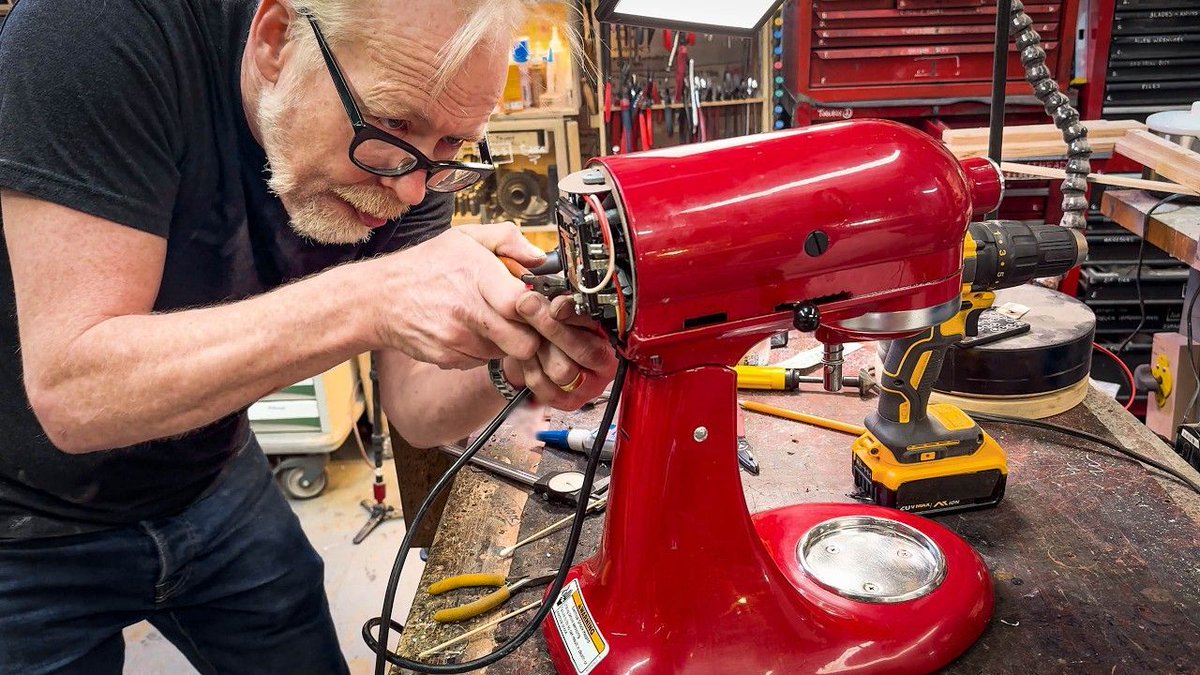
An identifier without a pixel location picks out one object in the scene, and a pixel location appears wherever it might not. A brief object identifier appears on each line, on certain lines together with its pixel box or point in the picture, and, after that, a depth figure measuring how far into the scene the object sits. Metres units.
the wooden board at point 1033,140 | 1.88
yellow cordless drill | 1.06
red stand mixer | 0.71
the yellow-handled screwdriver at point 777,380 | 1.40
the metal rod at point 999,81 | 1.15
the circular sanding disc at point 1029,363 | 1.28
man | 0.81
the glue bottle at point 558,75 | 2.68
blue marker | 1.22
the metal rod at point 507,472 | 1.18
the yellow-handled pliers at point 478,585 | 0.94
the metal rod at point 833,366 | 0.90
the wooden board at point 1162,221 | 1.55
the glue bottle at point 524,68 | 2.52
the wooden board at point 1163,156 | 1.62
